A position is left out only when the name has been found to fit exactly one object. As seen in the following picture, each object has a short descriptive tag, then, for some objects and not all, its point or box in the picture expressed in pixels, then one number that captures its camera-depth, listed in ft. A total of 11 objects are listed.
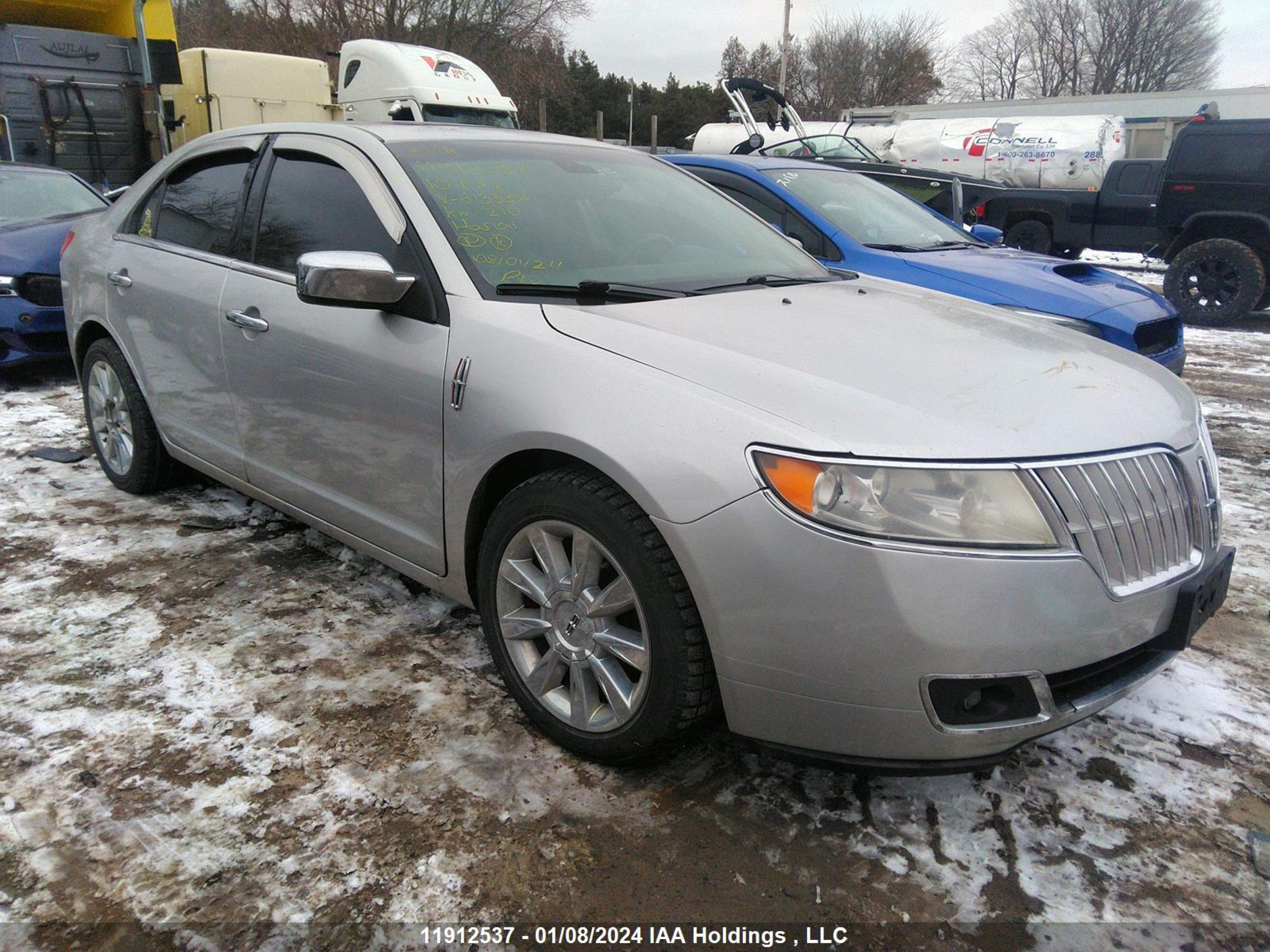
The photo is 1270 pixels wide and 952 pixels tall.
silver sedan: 6.01
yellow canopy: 36.96
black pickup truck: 31.50
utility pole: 130.11
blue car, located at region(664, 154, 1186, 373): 16.65
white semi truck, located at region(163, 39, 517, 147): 41.01
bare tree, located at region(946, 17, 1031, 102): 176.65
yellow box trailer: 40.81
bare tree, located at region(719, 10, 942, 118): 171.01
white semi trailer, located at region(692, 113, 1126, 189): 54.70
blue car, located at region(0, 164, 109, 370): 19.10
